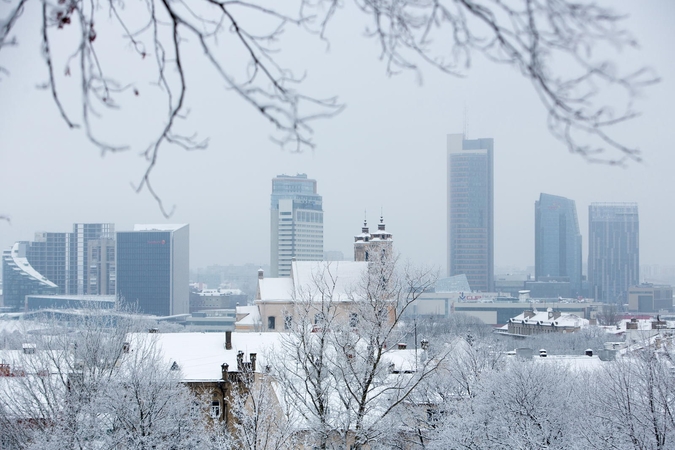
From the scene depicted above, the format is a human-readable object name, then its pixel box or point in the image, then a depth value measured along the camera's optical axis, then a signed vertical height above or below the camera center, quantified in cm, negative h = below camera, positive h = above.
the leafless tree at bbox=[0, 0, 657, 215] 284 +80
